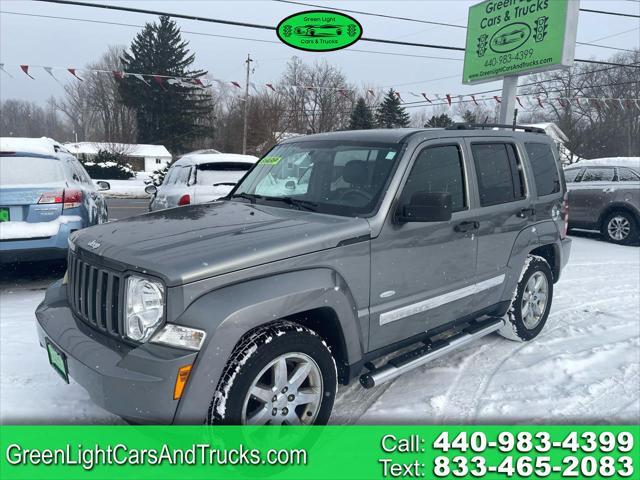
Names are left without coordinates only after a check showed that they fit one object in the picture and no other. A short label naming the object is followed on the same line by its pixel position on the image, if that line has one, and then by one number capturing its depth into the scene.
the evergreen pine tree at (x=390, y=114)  35.85
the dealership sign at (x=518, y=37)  10.52
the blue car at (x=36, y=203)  5.29
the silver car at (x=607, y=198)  10.37
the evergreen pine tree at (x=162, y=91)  49.41
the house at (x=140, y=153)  46.78
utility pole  34.28
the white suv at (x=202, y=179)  7.31
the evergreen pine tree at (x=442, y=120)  29.46
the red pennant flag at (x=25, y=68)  14.99
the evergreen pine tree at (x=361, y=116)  36.78
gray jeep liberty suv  2.27
